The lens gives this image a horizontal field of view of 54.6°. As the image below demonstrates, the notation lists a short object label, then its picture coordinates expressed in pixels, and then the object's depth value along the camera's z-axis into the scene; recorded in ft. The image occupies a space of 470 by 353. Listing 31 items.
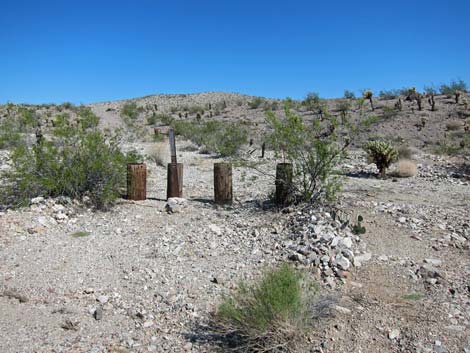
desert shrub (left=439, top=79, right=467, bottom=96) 90.38
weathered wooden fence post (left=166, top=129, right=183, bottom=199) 27.91
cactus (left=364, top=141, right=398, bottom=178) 37.60
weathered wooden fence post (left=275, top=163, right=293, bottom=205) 24.27
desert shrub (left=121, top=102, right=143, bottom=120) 122.85
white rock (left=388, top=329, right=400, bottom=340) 13.26
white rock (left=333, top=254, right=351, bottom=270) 17.76
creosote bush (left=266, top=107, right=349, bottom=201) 24.25
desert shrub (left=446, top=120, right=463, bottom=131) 67.00
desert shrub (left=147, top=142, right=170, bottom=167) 45.06
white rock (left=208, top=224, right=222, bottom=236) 21.98
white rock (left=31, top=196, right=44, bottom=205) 24.57
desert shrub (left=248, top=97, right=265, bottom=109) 111.55
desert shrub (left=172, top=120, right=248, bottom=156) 54.90
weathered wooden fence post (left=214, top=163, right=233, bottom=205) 26.81
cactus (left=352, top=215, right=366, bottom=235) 20.62
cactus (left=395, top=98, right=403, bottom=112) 78.62
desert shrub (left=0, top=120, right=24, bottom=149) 27.27
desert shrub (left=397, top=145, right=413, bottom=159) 45.27
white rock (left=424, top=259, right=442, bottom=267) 17.98
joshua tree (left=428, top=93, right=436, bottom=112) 77.66
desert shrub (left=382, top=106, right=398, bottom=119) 75.89
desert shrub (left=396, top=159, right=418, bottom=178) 37.37
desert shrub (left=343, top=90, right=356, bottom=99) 105.29
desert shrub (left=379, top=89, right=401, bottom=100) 96.43
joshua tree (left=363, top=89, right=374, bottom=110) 79.41
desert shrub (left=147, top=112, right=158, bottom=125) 100.48
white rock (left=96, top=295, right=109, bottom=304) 15.67
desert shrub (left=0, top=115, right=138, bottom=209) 25.26
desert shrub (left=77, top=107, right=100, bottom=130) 28.87
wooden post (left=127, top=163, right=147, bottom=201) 27.32
